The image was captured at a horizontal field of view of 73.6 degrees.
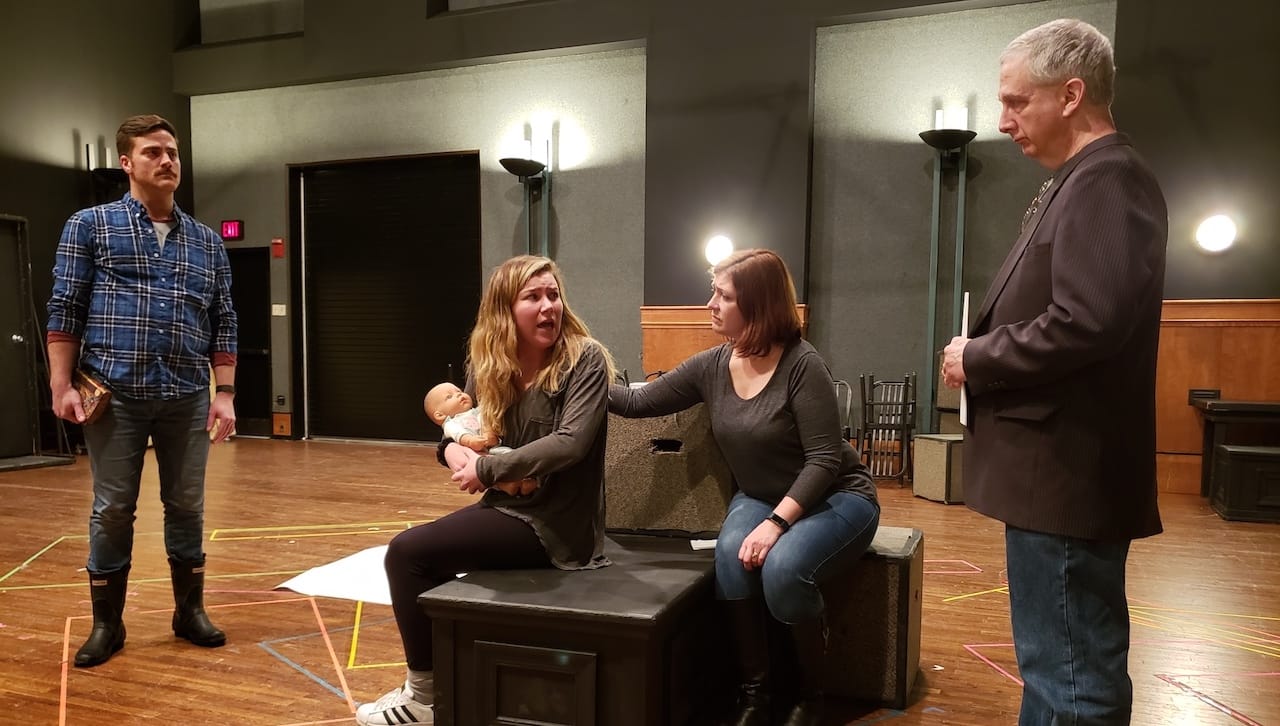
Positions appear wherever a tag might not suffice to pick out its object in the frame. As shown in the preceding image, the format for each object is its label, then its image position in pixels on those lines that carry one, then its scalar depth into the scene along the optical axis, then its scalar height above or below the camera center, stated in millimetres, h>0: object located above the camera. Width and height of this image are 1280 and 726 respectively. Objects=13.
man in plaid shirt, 2615 -190
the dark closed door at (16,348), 6777 -433
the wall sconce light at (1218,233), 5625 +479
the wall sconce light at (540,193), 7652 +948
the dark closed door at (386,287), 8039 +106
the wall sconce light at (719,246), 6758 +432
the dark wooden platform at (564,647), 1839 -772
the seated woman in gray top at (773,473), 2066 -445
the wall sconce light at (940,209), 6332 +711
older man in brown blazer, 1377 -128
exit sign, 8656 +666
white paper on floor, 3359 -1168
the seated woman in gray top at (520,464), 2084 -404
